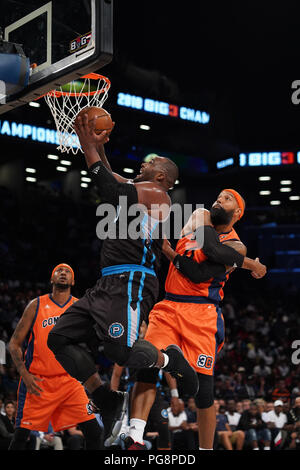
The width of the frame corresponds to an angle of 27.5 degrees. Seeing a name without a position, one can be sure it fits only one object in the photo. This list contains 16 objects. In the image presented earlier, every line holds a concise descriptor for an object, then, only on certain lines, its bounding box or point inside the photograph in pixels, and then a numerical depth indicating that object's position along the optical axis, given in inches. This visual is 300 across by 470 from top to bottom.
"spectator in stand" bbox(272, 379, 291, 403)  519.2
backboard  185.2
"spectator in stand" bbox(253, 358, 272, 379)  645.1
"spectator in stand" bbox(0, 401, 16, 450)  331.8
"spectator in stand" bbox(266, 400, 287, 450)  431.5
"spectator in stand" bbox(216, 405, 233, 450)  437.4
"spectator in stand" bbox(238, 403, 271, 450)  441.4
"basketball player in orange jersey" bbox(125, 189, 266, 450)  204.1
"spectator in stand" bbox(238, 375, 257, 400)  511.9
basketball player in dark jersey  173.8
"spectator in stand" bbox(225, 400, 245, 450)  440.1
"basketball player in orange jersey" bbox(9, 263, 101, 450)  236.8
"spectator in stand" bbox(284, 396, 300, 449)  419.5
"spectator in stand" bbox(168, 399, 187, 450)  425.1
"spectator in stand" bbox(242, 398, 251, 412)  482.9
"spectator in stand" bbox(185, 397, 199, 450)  422.0
